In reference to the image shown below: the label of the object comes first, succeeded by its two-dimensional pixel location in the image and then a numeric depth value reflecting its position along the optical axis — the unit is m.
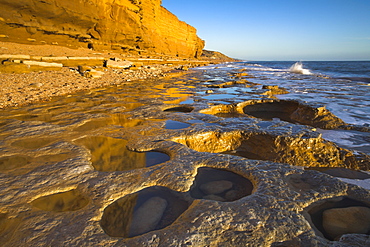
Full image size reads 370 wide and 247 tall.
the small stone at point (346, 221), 1.27
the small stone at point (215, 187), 1.70
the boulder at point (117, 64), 11.56
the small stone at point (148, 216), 1.29
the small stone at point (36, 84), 5.82
